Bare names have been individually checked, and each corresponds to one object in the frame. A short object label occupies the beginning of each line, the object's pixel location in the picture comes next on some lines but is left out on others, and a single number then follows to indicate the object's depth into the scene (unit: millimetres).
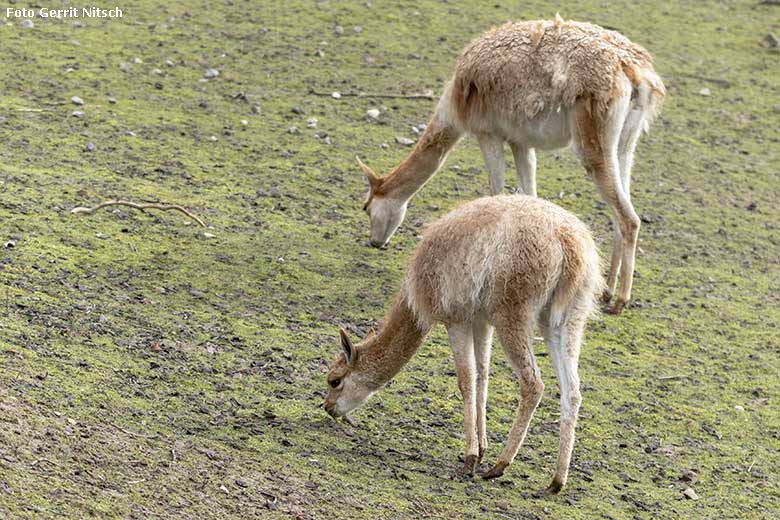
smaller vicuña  11766
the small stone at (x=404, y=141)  22062
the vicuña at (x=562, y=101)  16297
